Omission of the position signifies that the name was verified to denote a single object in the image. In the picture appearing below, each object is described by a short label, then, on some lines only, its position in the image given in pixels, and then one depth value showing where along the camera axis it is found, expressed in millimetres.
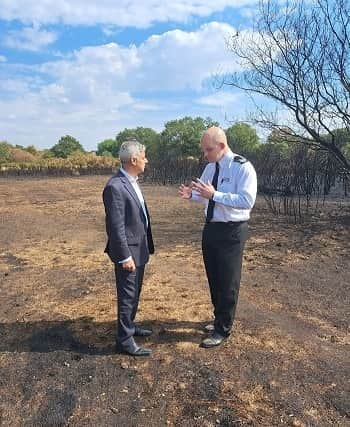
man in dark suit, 2906
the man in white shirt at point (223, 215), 2947
